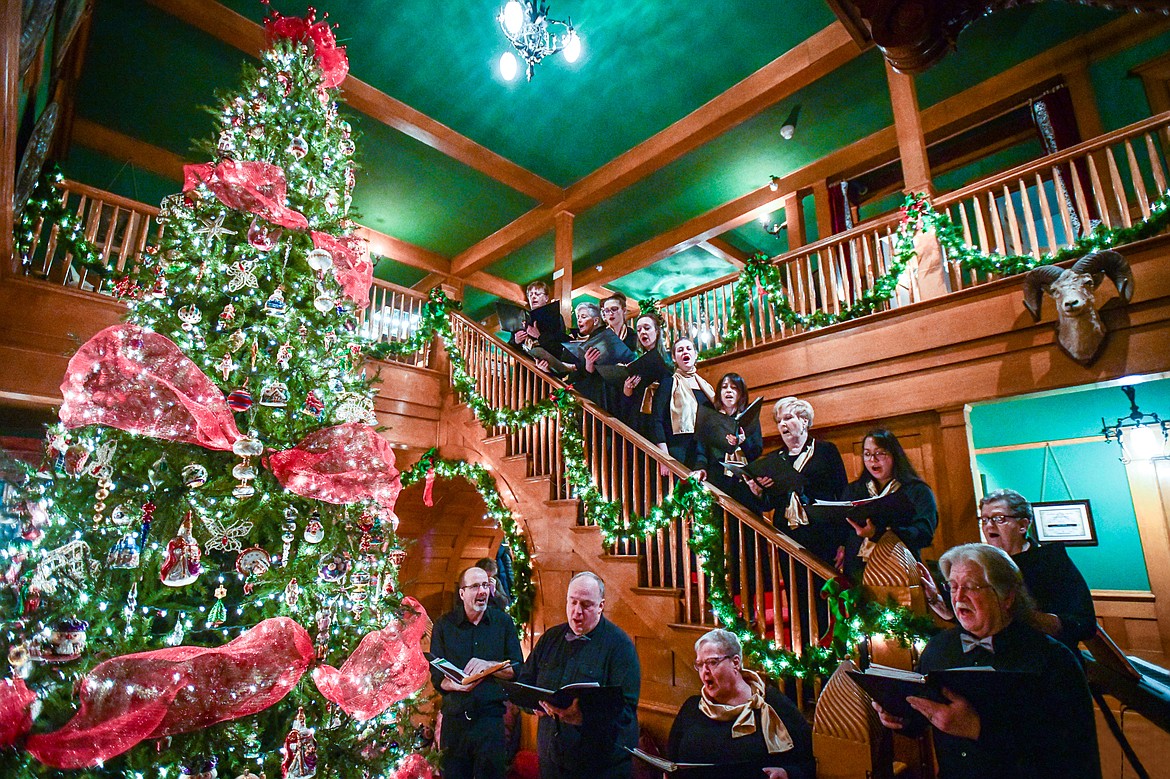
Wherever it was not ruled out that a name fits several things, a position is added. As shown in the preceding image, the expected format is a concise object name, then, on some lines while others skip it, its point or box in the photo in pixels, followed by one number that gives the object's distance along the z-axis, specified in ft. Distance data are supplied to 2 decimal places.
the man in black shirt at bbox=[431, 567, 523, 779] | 11.05
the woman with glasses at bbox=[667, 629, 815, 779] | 7.96
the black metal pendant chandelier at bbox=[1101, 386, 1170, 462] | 20.49
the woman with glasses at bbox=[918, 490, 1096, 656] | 8.67
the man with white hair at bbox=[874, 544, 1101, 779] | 6.28
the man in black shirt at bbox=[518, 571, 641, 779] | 9.02
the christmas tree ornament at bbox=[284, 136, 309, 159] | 8.73
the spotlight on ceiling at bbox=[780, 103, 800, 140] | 24.00
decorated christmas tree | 5.74
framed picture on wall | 22.48
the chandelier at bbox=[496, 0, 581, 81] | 15.57
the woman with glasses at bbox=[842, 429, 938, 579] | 10.44
